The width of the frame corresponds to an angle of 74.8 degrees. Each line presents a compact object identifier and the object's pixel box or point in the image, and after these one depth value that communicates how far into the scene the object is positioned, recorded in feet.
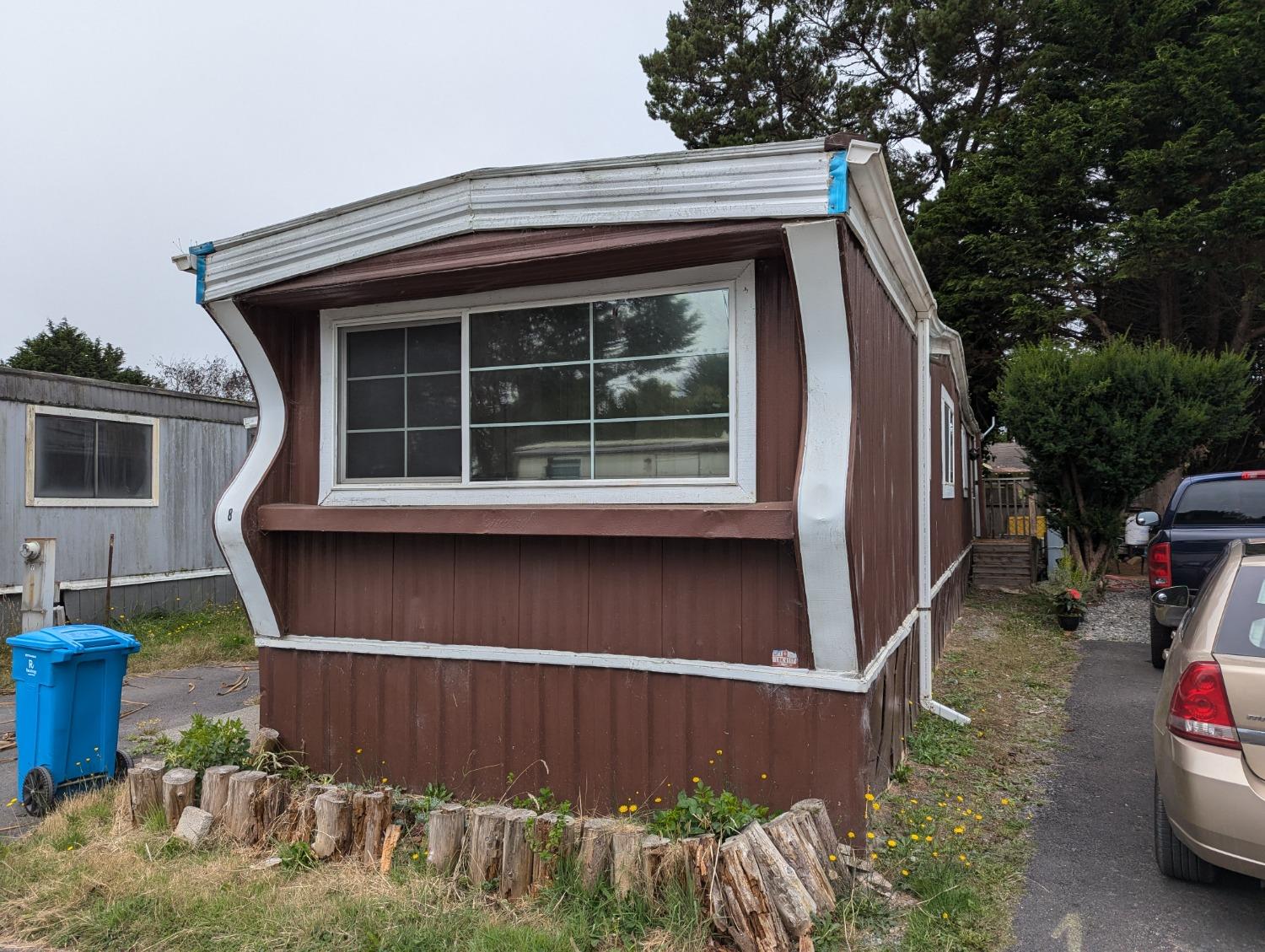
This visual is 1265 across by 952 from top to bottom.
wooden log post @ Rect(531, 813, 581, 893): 10.77
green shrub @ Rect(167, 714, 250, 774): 14.53
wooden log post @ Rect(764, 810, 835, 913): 9.97
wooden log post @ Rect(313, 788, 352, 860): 12.10
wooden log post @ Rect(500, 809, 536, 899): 10.81
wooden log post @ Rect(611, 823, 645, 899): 10.23
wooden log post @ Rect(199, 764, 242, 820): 13.07
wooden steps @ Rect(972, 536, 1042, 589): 43.52
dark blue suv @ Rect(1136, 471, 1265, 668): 23.25
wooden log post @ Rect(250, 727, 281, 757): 15.35
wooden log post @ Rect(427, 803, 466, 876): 11.39
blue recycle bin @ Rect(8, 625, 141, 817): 14.60
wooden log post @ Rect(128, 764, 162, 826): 13.44
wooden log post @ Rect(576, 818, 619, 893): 10.52
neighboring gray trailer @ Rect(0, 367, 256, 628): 29.84
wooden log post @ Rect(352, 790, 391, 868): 12.19
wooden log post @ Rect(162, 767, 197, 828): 13.25
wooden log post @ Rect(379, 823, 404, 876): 11.80
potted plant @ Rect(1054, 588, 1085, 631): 31.17
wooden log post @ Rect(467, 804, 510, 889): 11.02
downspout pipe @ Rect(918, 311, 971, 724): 19.34
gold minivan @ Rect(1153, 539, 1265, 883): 9.22
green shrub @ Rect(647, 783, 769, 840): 11.38
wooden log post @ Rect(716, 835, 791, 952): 9.36
